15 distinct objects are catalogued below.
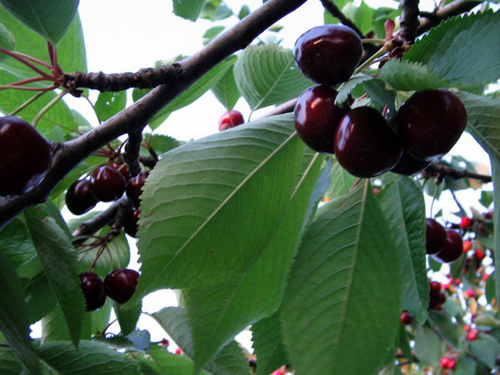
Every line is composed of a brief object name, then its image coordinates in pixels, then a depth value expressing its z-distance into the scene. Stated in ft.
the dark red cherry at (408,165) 0.64
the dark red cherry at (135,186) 1.06
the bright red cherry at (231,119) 1.54
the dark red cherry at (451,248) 1.40
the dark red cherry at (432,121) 0.54
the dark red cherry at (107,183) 1.06
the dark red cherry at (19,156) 0.65
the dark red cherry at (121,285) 1.10
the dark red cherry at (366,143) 0.56
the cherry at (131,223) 1.22
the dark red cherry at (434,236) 1.19
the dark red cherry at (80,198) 1.08
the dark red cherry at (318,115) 0.60
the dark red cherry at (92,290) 1.06
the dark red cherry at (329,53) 0.60
